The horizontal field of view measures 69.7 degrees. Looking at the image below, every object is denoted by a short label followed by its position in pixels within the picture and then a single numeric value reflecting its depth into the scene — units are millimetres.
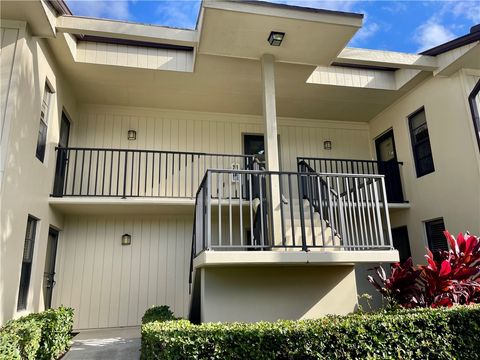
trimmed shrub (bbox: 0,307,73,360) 3663
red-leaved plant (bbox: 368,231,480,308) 4699
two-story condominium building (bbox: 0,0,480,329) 4902
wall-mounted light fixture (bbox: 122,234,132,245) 7621
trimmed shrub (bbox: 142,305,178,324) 4909
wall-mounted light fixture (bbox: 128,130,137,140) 8211
